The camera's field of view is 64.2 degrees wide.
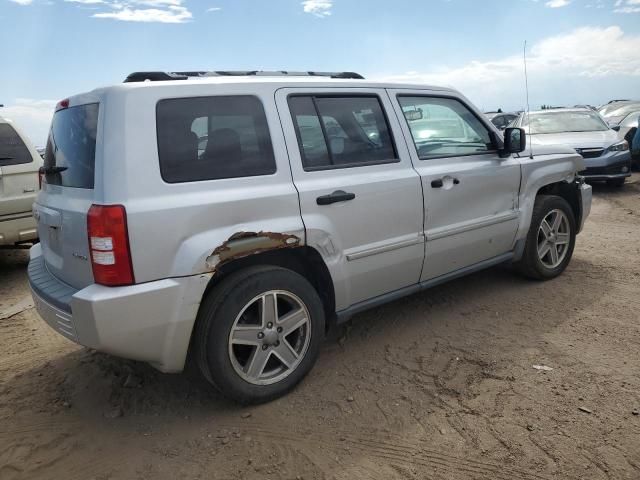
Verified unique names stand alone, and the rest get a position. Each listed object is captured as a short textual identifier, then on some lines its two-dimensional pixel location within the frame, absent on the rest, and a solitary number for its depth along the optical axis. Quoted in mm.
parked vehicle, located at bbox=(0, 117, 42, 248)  5453
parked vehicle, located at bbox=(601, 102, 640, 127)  14691
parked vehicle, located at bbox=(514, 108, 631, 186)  9719
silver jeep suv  2461
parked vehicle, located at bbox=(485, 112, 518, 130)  18592
